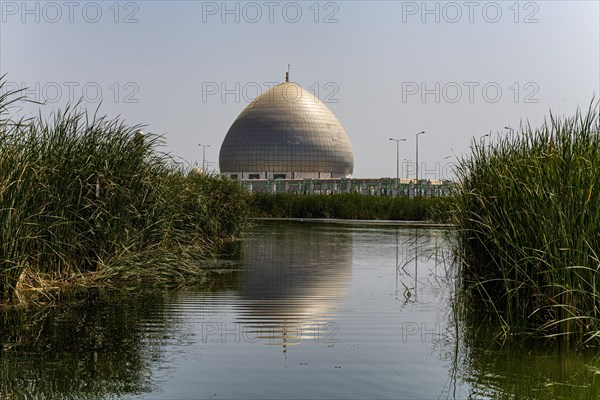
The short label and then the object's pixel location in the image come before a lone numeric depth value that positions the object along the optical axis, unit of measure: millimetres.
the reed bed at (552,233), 6625
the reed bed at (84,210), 8359
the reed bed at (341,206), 37969
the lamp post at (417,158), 60156
